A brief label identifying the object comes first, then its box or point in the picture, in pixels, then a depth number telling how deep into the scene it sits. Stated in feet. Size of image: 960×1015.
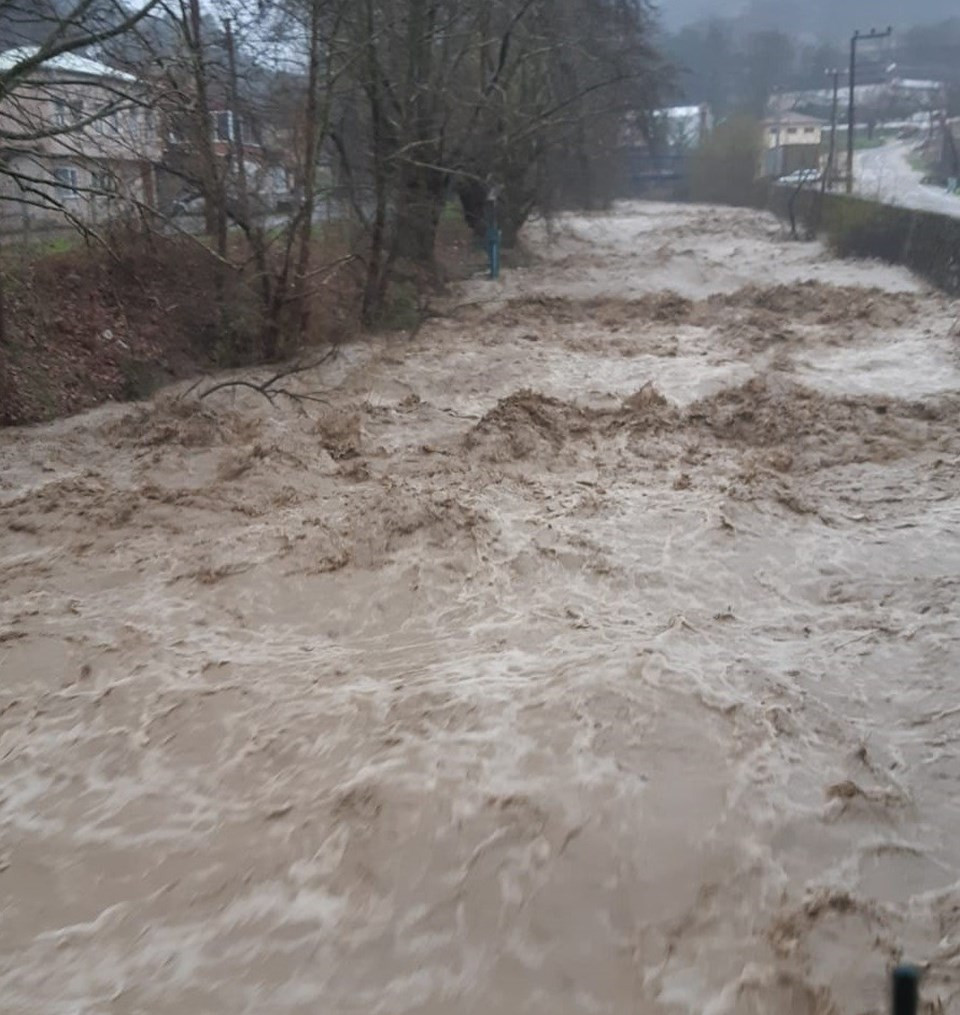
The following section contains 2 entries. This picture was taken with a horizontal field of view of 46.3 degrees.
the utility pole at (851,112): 121.70
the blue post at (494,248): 77.41
